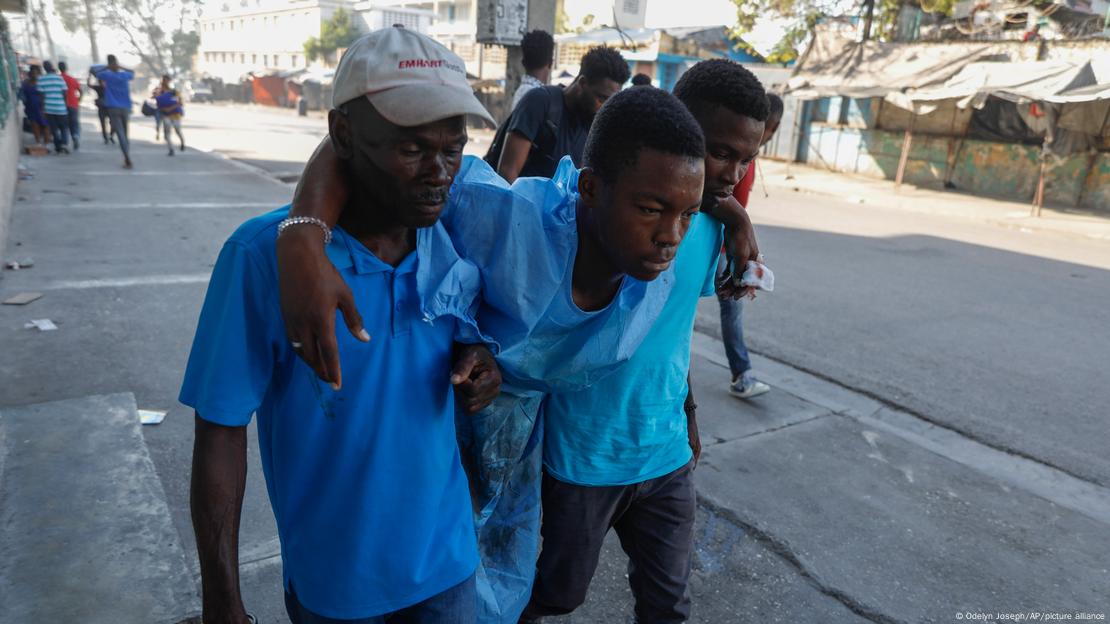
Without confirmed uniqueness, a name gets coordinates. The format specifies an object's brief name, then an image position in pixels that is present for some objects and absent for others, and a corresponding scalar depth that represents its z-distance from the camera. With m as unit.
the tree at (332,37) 45.34
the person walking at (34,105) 13.97
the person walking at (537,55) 4.92
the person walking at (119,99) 12.36
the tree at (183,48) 70.31
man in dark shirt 3.57
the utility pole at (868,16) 16.94
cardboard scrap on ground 5.21
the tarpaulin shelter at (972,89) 12.42
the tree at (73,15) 69.01
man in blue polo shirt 1.20
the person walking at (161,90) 15.48
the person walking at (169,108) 15.00
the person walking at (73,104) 14.69
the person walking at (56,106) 13.28
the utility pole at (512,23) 6.33
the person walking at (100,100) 14.65
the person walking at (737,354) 4.27
